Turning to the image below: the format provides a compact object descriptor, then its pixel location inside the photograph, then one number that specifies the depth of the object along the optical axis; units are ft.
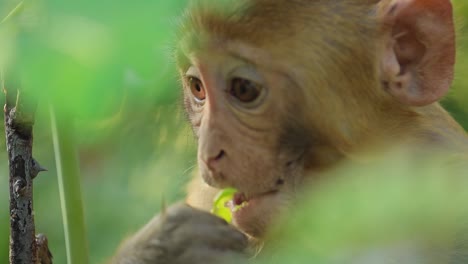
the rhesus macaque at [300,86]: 4.91
